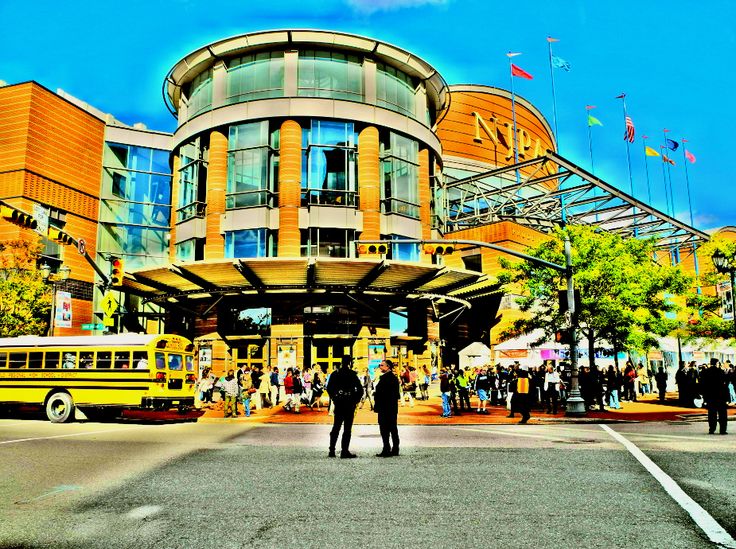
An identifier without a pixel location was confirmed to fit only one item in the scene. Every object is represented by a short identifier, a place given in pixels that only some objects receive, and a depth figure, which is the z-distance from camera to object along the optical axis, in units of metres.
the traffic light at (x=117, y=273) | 24.54
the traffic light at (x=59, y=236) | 18.75
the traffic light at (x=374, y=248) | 20.12
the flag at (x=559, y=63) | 54.48
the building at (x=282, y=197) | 34.41
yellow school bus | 19.00
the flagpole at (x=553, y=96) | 61.63
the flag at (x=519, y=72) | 53.52
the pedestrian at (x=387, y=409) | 11.10
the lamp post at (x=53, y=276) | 27.38
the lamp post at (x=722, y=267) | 23.04
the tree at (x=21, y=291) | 32.06
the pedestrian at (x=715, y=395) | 14.76
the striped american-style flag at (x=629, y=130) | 51.12
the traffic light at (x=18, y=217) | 16.92
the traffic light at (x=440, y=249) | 20.64
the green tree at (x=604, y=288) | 26.34
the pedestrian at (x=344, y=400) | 10.95
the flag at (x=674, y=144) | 58.44
